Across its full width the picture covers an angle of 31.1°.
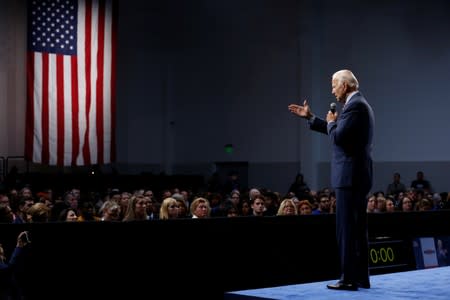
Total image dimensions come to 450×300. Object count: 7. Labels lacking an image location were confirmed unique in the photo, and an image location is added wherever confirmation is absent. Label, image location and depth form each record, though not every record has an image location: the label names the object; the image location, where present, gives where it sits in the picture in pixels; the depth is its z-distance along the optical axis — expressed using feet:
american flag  65.16
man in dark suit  19.95
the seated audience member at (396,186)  68.45
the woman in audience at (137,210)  33.12
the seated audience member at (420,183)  68.49
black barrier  24.43
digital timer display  31.19
